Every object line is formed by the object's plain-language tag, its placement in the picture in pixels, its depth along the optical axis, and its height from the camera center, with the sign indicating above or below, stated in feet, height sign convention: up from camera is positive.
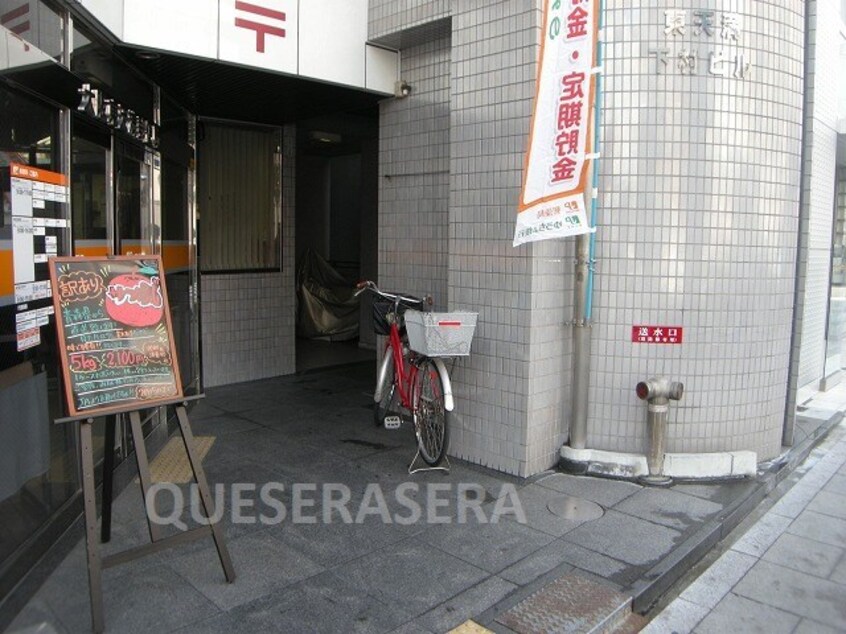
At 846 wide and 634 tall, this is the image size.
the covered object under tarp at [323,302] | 38.78 -2.48
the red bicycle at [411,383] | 17.37 -3.27
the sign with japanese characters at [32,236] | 11.94 +0.33
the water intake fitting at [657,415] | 16.81 -3.73
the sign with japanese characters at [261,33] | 17.88 +6.05
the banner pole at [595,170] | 16.14 +2.28
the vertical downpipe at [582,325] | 17.02 -1.55
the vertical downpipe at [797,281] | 19.16 -0.40
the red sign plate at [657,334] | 17.46 -1.77
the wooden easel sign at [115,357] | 10.66 -1.68
